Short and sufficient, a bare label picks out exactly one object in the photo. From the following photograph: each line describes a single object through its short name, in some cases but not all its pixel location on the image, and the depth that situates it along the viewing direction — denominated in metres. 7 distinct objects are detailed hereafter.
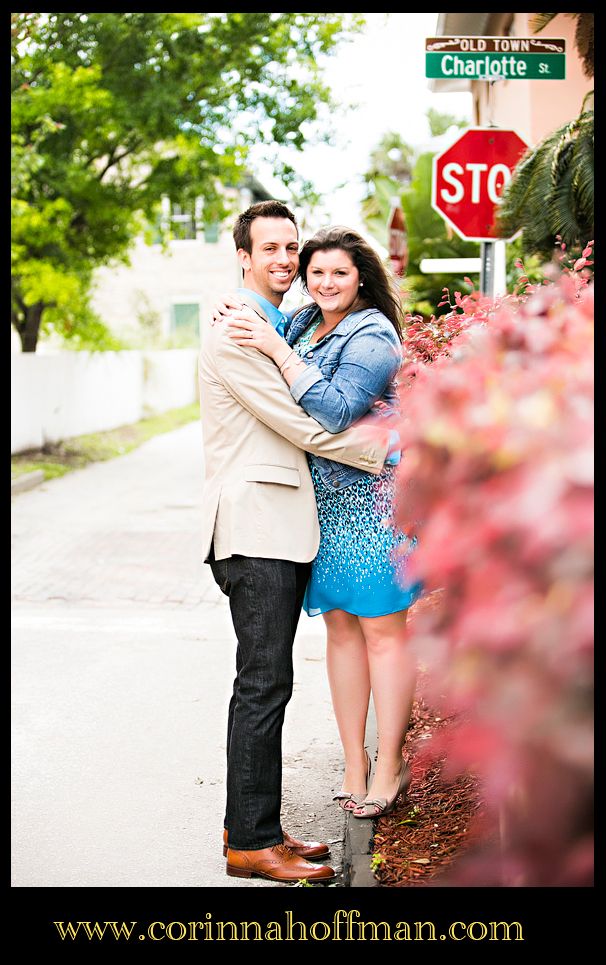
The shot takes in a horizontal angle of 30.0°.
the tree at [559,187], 6.56
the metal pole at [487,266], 7.85
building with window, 38.47
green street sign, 6.69
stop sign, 7.68
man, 3.62
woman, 3.65
